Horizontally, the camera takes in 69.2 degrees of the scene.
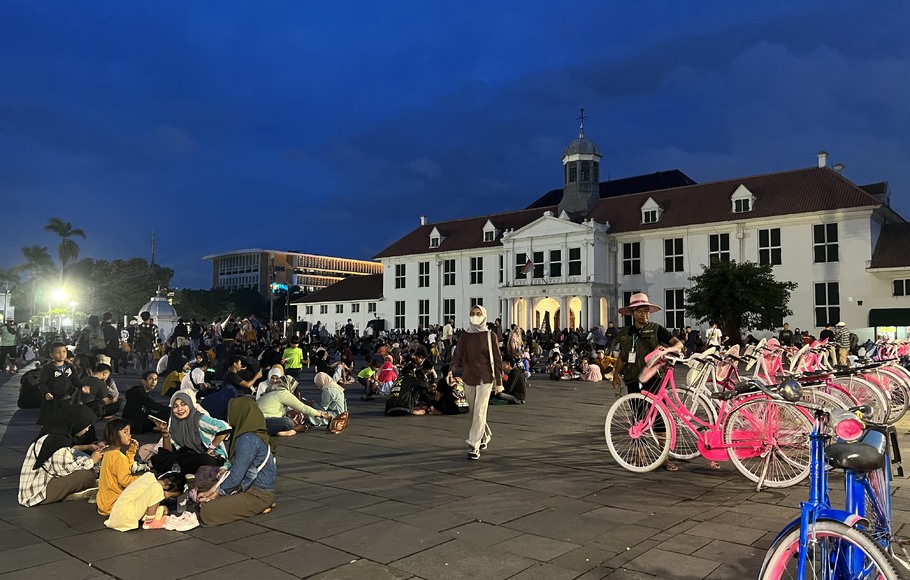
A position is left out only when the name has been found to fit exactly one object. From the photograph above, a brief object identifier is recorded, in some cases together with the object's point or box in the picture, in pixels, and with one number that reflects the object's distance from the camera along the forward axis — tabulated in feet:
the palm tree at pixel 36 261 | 286.25
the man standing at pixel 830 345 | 42.80
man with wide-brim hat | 25.41
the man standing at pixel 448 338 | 78.63
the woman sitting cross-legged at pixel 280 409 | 32.58
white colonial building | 121.19
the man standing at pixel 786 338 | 83.41
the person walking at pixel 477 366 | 26.96
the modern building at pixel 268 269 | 445.78
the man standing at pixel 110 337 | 61.87
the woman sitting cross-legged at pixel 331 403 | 36.60
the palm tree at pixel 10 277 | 300.79
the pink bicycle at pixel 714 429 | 21.09
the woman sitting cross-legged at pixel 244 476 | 17.92
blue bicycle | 8.20
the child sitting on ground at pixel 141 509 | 17.47
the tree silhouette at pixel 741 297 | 107.34
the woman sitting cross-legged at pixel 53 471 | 20.31
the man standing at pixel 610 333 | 102.44
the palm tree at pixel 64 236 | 245.24
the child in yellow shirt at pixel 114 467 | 18.88
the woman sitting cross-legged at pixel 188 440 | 22.43
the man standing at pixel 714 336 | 51.60
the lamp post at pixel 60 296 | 191.78
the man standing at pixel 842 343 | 47.42
